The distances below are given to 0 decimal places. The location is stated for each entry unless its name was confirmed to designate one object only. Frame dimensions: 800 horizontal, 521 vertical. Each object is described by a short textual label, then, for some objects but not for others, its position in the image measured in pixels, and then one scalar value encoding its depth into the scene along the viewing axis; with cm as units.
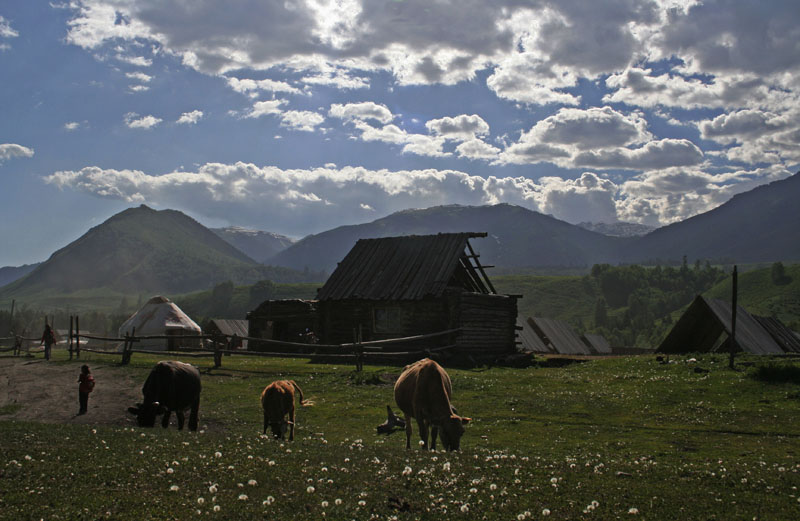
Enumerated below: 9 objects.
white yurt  6188
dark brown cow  1593
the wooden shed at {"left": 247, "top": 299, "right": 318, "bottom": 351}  4969
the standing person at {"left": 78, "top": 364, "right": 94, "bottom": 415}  2023
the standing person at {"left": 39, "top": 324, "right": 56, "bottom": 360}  4162
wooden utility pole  2662
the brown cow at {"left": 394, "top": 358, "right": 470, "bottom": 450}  1313
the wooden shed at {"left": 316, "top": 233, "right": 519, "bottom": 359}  4138
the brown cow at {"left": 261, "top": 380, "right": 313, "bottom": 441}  1551
